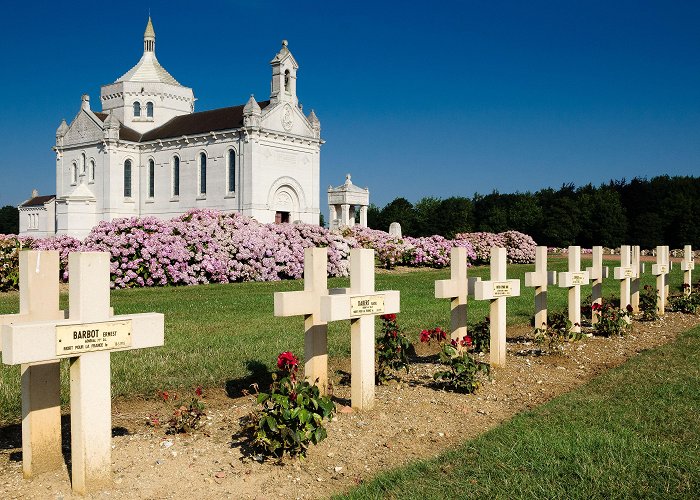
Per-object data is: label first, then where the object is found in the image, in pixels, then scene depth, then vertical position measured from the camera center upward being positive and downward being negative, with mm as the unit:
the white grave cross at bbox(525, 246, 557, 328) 8727 -576
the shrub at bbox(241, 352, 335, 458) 4312 -1163
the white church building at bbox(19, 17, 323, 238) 40094 +6138
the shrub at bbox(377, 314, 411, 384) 6473 -1047
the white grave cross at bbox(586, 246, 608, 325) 10541 -484
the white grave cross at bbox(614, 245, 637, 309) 11359 -541
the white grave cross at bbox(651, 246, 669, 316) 12455 -599
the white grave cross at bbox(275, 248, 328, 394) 5586 -634
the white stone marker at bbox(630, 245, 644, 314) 12057 -741
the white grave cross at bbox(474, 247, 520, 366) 7195 -579
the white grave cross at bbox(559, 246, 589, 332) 9078 -569
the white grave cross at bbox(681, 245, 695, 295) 14352 -465
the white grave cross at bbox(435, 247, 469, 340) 7195 -522
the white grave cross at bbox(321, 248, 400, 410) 5531 -587
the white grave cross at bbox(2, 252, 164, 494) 3831 -635
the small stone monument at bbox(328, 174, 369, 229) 43406 +2910
